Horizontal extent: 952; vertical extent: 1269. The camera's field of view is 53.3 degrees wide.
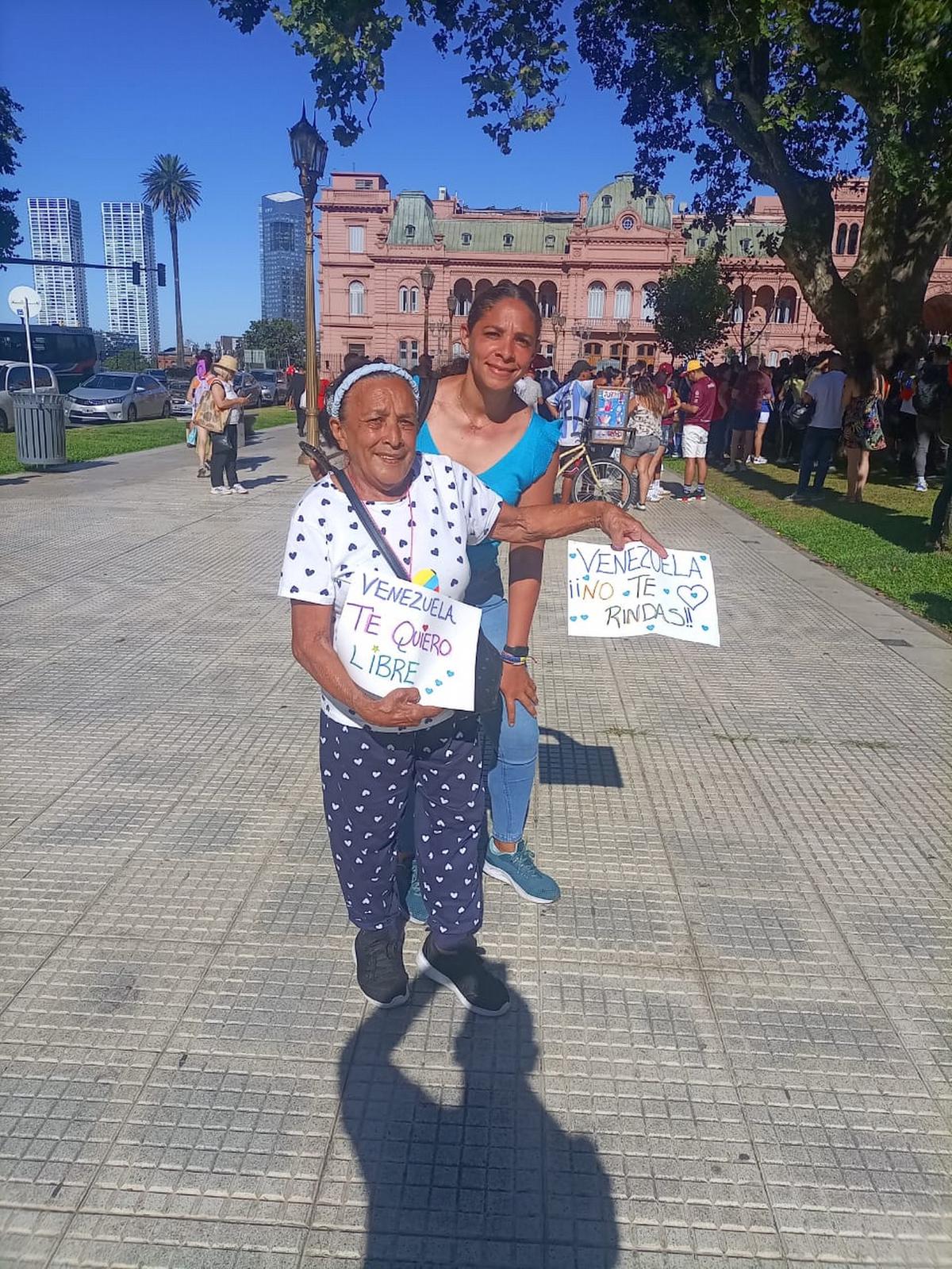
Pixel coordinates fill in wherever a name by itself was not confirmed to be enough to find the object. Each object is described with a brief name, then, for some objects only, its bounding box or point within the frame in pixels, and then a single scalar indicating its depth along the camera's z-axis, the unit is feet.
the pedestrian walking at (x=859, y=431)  37.40
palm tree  317.22
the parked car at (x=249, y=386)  114.87
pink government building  205.36
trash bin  44.80
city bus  114.42
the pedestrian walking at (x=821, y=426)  38.32
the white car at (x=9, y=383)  66.80
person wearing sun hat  39.63
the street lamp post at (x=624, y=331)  211.82
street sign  56.70
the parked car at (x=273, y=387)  134.41
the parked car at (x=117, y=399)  90.58
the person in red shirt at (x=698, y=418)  39.32
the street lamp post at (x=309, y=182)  47.37
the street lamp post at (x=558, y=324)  195.17
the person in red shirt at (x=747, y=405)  50.83
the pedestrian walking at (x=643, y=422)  37.35
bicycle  36.99
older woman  7.58
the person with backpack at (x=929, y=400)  42.06
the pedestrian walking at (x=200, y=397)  43.91
